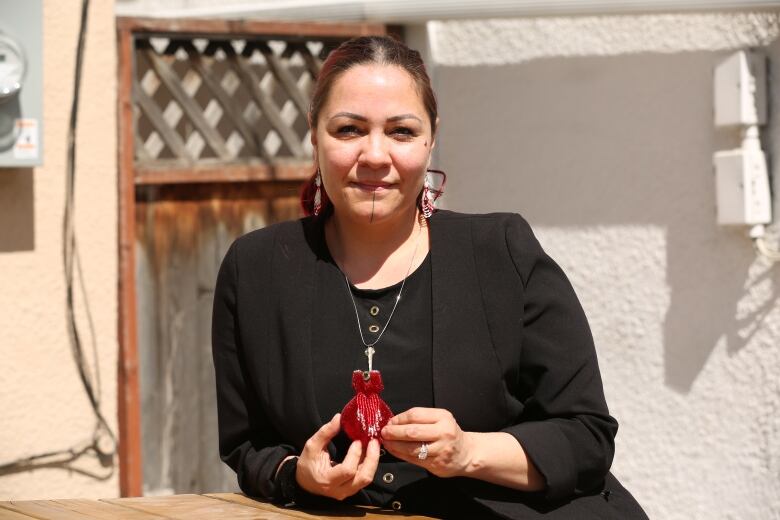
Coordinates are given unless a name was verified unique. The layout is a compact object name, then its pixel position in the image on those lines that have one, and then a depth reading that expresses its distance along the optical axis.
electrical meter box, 4.57
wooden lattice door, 5.11
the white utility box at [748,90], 4.34
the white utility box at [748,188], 4.32
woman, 2.49
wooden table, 2.47
